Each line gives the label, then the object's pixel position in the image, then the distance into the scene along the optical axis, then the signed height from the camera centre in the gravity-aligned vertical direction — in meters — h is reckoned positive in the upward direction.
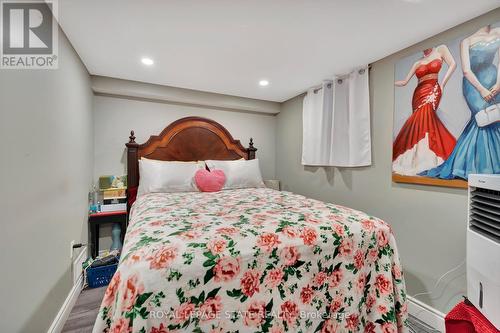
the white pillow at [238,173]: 2.92 -0.09
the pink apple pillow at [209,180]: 2.69 -0.17
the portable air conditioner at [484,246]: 1.03 -0.40
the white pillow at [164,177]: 2.58 -0.13
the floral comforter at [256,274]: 0.91 -0.52
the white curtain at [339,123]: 2.25 +0.50
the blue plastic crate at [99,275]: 2.12 -1.06
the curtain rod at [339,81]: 2.22 +0.99
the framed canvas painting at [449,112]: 1.43 +0.40
